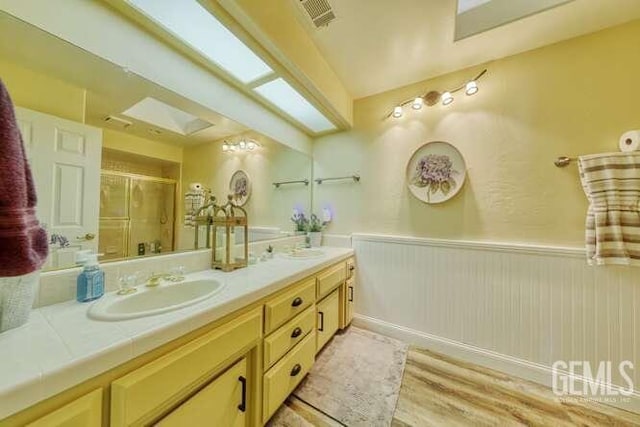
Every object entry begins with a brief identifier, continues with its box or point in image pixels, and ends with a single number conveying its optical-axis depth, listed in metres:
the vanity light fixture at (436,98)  1.70
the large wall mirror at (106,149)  0.84
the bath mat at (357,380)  1.24
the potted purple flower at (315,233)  2.34
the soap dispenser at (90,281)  0.85
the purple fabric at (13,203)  0.54
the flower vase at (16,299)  0.62
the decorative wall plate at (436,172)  1.78
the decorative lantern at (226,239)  1.36
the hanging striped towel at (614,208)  1.23
